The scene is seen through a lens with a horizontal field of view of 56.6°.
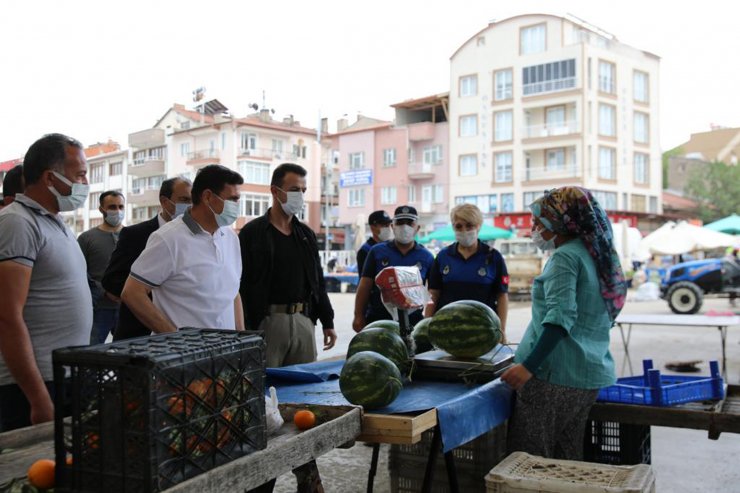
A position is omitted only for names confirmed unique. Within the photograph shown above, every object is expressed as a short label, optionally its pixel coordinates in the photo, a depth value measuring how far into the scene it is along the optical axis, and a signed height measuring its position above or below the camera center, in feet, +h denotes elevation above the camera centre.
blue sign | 156.76 +17.14
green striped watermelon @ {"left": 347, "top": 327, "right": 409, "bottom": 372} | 10.80 -1.48
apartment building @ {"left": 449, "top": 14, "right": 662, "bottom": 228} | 131.64 +26.63
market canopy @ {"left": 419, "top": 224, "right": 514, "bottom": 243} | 80.48 +2.03
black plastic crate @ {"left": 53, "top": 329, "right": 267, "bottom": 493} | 5.69 -1.40
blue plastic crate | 11.37 -2.41
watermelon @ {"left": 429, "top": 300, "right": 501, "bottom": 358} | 11.52 -1.35
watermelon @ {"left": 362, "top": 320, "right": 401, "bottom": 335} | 11.73 -1.28
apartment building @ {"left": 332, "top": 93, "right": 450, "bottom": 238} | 149.69 +19.86
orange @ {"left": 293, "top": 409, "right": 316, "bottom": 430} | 7.86 -1.92
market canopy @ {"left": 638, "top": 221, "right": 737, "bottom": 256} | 72.43 +1.05
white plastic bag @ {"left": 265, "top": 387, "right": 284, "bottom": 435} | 7.64 -1.83
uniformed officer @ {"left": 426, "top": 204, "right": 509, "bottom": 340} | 17.11 -0.50
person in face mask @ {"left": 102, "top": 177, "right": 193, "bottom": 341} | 13.14 +0.21
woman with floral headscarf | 10.46 -1.19
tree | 155.63 +13.72
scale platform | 10.98 -1.90
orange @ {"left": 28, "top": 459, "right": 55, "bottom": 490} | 6.08 -1.96
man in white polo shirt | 10.53 -0.22
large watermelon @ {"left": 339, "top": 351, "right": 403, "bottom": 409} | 8.79 -1.69
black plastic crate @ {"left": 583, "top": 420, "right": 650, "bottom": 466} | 11.97 -3.43
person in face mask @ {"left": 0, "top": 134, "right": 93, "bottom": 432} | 8.95 -0.37
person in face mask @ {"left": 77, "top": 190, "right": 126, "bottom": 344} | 19.65 +0.14
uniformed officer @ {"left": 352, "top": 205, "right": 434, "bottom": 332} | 19.17 -0.25
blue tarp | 9.00 -2.09
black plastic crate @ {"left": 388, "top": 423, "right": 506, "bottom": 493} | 12.21 -3.92
